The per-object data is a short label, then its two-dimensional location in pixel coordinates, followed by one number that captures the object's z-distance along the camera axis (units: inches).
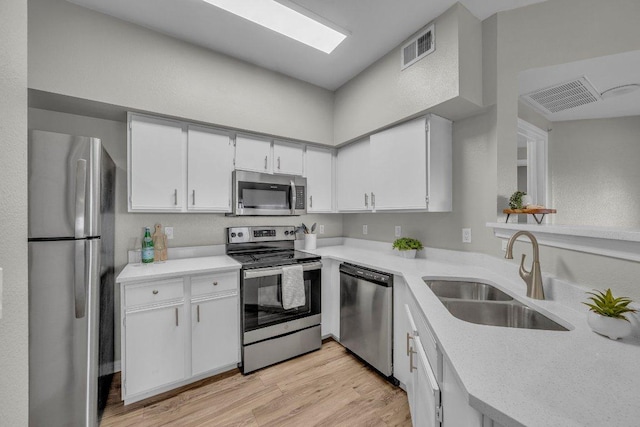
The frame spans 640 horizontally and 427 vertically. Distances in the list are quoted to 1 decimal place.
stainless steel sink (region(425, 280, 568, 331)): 48.4
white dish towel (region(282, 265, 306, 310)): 89.0
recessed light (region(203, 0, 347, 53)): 69.9
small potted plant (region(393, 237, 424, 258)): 95.0
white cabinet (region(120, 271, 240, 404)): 69.5
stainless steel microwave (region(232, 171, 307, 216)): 97.0
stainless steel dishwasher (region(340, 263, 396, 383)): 77.0
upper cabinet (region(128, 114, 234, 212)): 80.9
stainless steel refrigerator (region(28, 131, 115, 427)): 51.0
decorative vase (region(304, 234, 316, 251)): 116.3
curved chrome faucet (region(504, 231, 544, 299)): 51.5
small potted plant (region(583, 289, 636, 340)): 34.8
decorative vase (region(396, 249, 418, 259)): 94.7
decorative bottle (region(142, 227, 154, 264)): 84.8
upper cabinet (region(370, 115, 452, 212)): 82.7
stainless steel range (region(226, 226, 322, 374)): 84.5
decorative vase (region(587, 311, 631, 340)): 34.6
